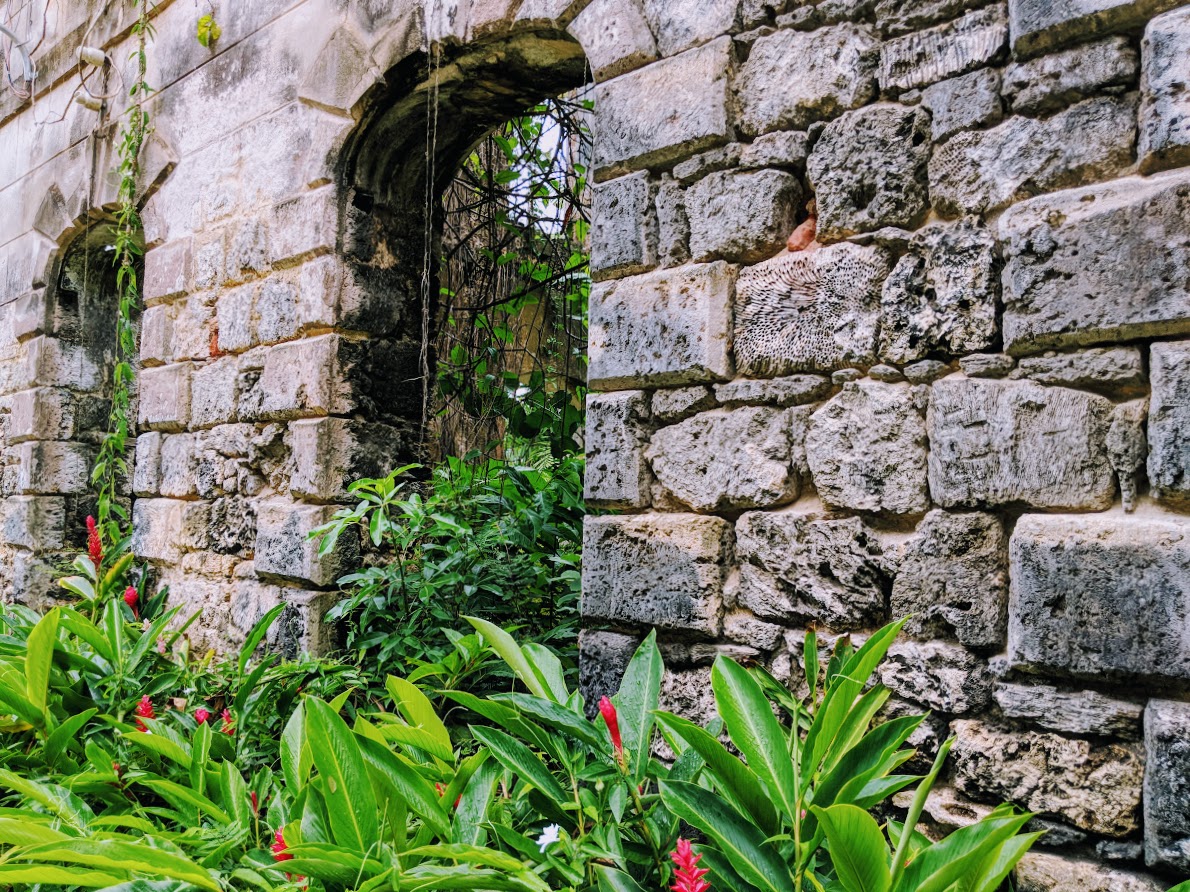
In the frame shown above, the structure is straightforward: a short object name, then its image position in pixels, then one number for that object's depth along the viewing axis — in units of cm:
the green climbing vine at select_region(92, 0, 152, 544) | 401
